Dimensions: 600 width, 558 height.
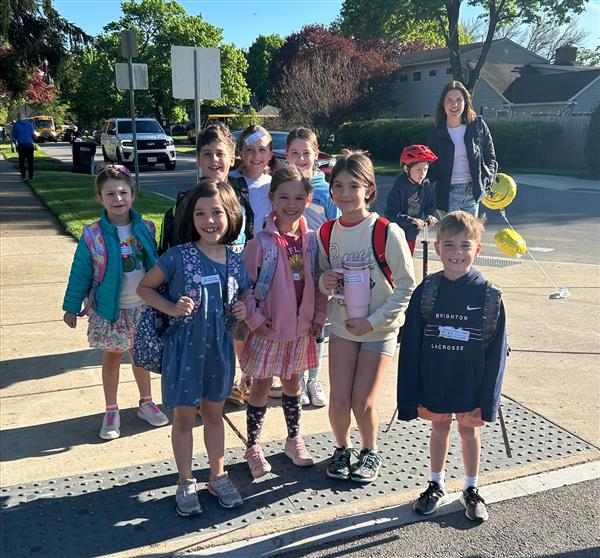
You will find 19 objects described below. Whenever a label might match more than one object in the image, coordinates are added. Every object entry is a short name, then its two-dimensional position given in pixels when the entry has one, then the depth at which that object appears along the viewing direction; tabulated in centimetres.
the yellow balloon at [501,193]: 551
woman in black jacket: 529
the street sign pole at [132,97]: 1252
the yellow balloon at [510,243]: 457
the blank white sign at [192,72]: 773
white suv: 2272
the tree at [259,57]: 8975
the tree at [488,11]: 3484
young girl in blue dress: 294
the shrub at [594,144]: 2361
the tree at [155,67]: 6116
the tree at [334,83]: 3659
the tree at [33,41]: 1605
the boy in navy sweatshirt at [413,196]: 471
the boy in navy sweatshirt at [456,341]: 285
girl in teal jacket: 367
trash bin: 1991
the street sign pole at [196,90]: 760
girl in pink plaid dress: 322
